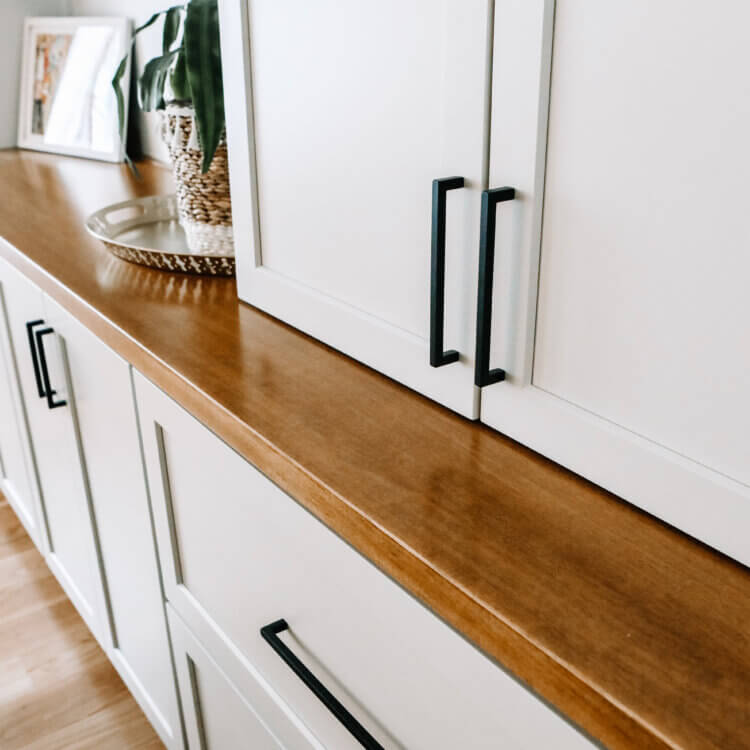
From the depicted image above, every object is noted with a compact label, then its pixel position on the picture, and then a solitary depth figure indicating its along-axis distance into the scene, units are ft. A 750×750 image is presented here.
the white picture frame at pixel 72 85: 6.51
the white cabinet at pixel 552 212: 1.71
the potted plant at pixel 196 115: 3.60
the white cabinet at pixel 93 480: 3.63
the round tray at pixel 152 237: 3.79
